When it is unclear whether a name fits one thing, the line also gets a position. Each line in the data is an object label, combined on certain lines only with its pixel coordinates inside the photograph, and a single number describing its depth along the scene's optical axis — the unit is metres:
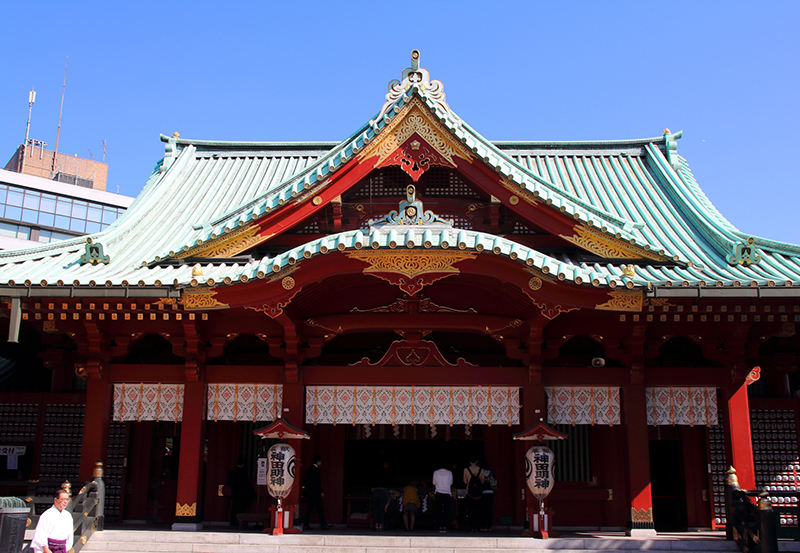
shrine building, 9.98
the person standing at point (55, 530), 7.80
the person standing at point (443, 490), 11.27
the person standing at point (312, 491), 10.93
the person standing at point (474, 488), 11.12
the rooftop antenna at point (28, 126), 49.56
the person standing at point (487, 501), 11.16
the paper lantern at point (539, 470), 9.94
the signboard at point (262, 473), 11.99
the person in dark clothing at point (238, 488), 11.67
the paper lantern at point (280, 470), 10.12
